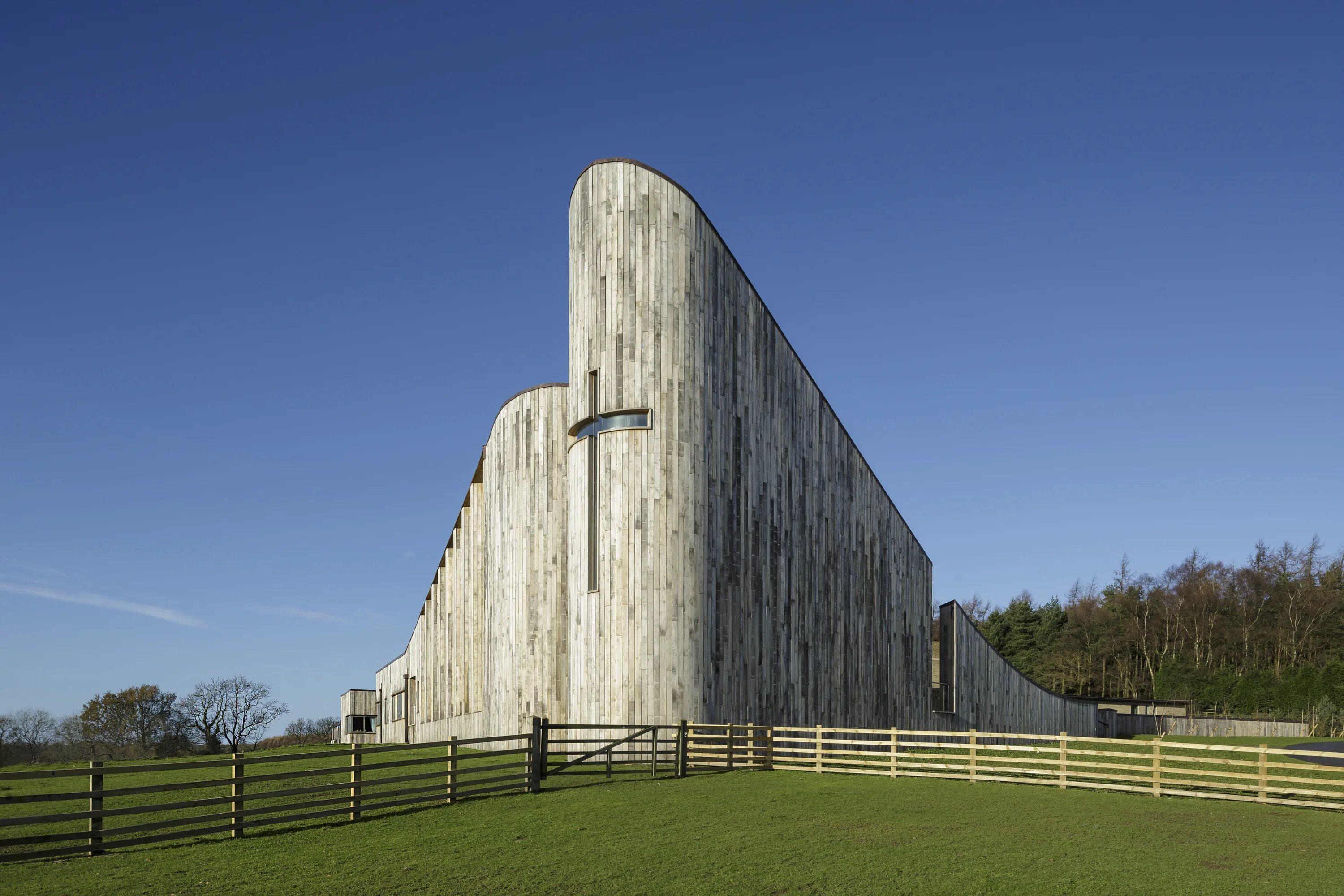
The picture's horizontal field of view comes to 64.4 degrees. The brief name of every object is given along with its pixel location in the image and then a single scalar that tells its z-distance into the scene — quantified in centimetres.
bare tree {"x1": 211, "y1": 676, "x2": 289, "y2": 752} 6725
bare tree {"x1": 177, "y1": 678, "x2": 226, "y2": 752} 6638
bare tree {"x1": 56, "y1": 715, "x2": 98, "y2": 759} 6544
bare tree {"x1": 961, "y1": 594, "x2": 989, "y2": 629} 11056
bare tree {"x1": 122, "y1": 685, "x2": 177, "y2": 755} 7112
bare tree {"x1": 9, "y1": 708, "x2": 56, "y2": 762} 7661
